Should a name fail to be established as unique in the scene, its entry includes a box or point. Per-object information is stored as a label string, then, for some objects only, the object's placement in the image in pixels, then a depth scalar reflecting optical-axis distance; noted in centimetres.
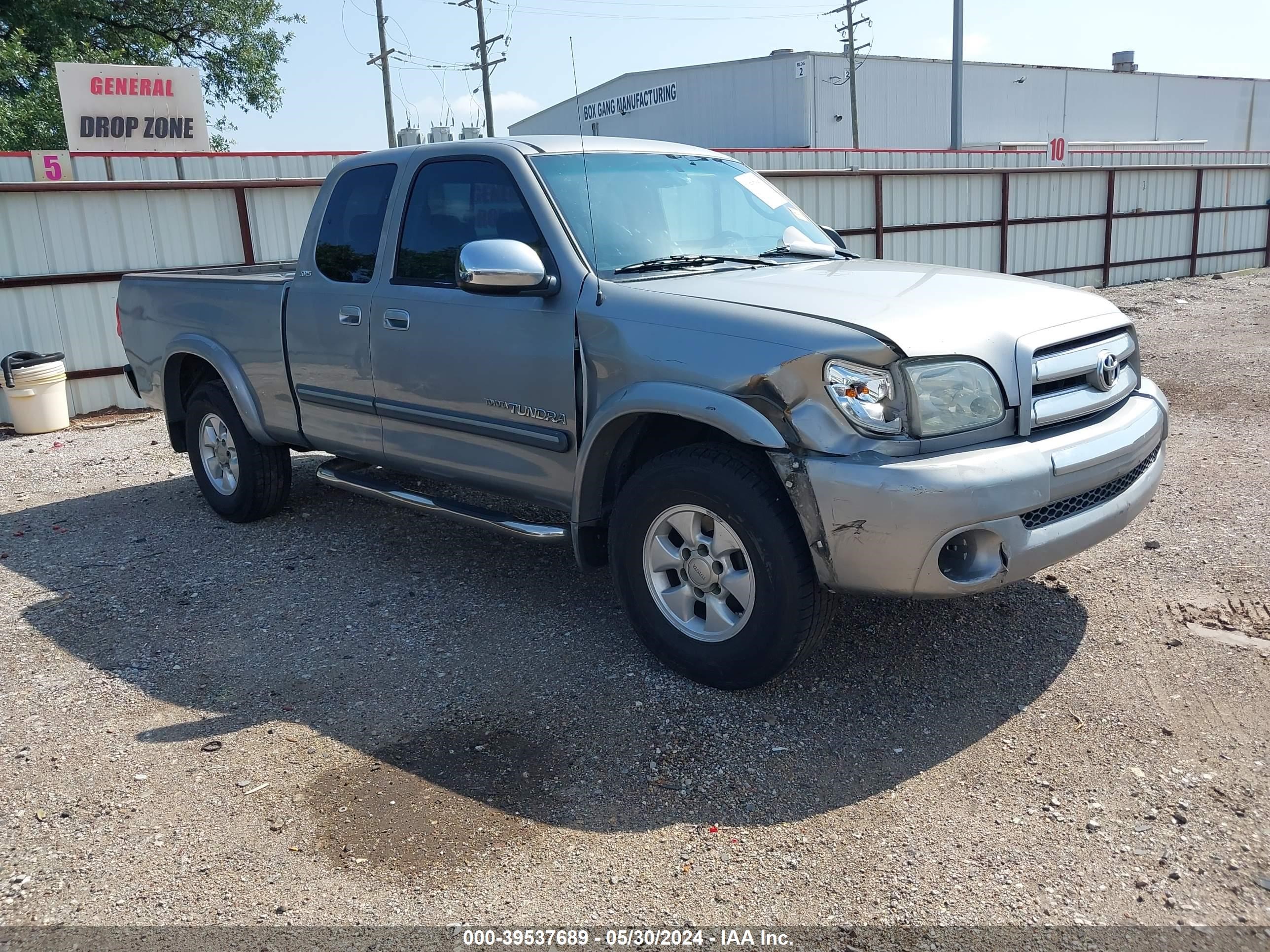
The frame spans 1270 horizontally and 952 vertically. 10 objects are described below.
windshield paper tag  498
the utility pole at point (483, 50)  3073
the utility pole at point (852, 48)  3762
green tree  2114
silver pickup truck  330
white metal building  3888
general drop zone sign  1631
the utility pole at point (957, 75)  2372
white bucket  980
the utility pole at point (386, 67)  3195
